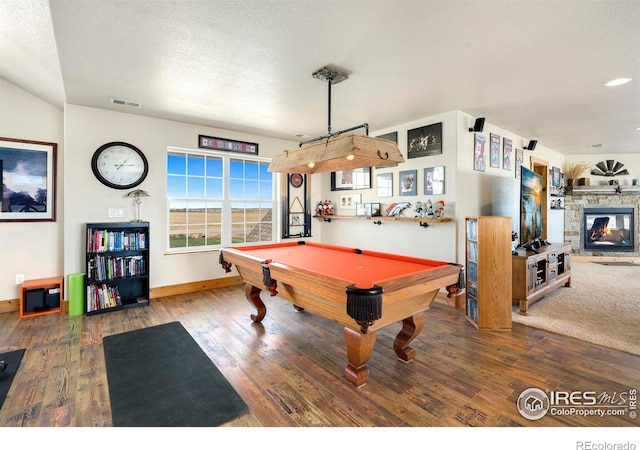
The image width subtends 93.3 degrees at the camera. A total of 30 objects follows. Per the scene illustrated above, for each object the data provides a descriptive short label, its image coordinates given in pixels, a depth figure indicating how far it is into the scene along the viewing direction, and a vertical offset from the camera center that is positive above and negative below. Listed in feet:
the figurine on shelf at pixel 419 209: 14.25 +0.66
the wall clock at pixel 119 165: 13.11 +2.63
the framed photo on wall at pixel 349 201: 18.04 +1.34
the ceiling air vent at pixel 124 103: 12.00 +4.92
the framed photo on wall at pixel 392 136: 15.62 +4.59
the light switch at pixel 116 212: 13.44 +0.52
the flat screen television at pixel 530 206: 14.20 +0.81
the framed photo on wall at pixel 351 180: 17.48 +2.67
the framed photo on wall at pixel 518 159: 17.43 +3.68
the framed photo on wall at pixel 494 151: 15.31 +3.70
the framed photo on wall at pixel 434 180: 13.73 +1.97
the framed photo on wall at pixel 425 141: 13.76 +3.88
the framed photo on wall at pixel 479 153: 14.18 +3.31
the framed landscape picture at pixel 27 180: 12.26 +1.84
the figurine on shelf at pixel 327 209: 19.60 +0.92
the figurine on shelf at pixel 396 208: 15.16 +0.77
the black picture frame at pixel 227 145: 15.69 +4.27
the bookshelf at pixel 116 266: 12.36 -1.80
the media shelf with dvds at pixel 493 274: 10.73 -1.86
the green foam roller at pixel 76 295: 12.12 -2.86
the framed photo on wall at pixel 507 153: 16.19 +3.78
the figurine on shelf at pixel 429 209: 13.84 +0.62
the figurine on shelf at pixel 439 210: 13.50 +0.57
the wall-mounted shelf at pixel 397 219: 13.35 +0.19
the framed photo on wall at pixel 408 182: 14.82 +2.05
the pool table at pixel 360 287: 6.48 -1.54
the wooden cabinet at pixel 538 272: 12.13 -2.22
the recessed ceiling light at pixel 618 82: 9.95 +4.73
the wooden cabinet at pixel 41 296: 11.85 -2.92
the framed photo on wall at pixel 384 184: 16.02 +2.08
